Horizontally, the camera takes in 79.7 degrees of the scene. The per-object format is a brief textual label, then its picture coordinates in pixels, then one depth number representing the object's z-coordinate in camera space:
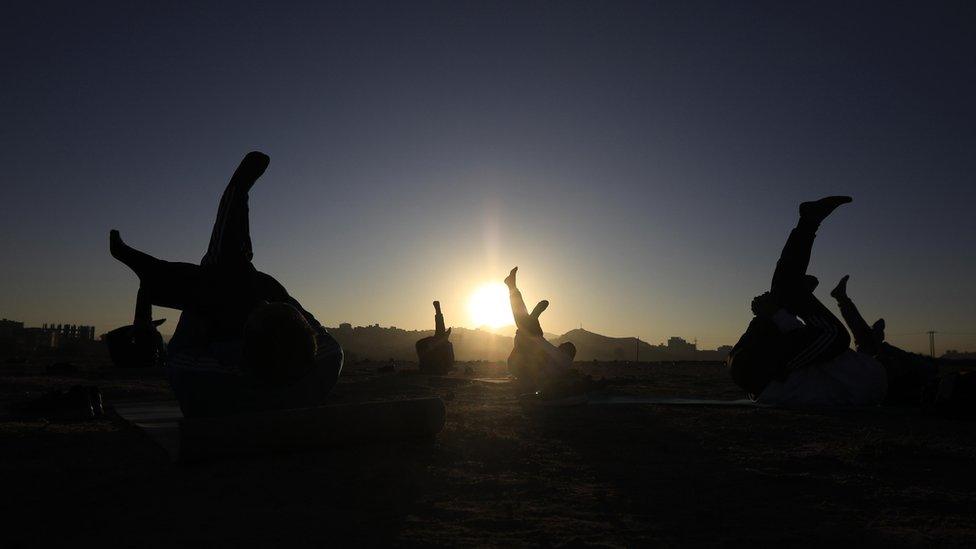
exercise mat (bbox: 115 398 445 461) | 3.51
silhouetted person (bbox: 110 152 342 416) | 3.69
